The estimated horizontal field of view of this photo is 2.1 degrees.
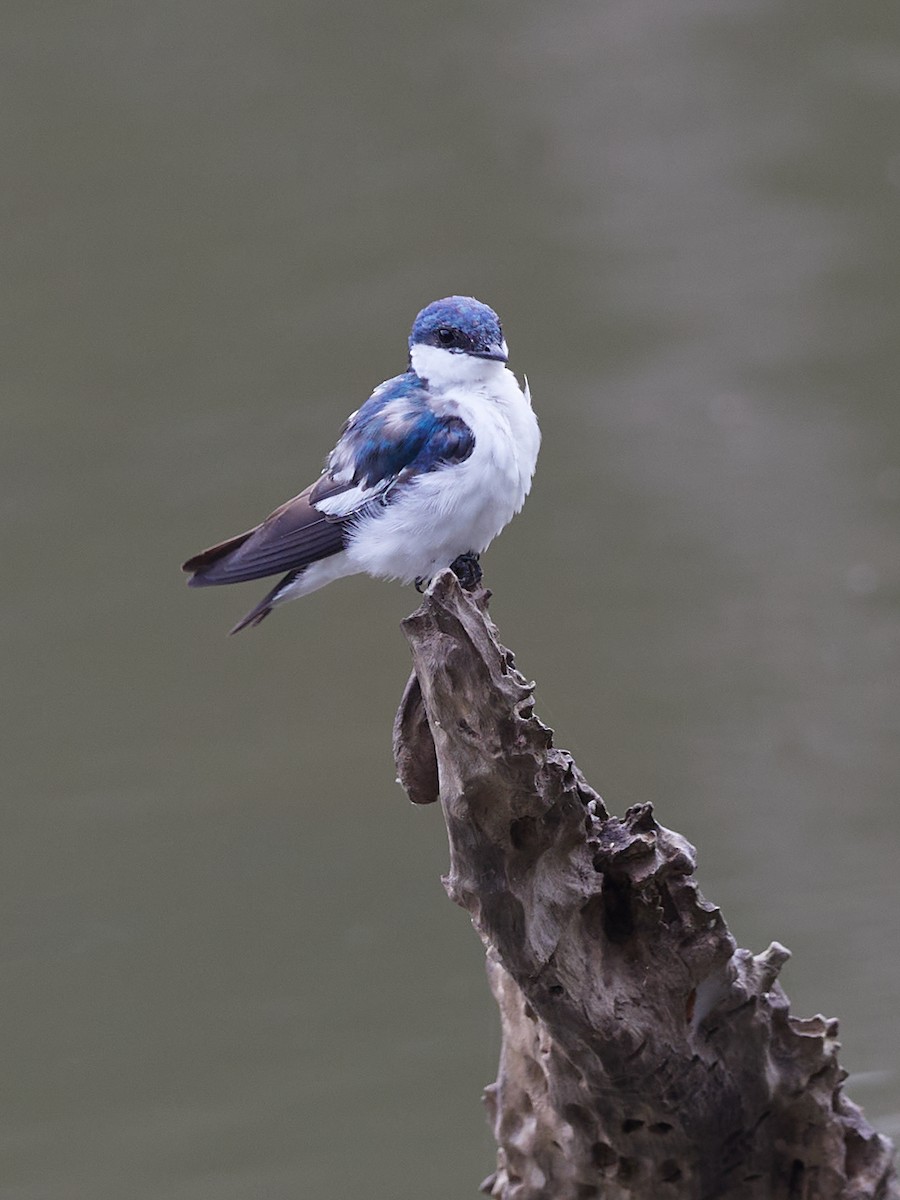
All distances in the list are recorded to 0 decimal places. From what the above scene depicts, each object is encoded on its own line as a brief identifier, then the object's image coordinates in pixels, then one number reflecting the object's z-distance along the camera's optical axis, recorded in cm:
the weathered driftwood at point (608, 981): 761
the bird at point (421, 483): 767
